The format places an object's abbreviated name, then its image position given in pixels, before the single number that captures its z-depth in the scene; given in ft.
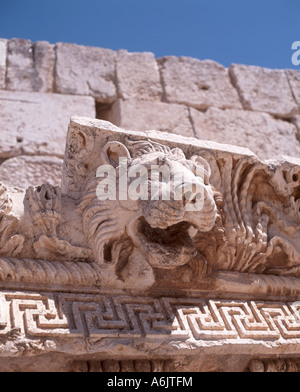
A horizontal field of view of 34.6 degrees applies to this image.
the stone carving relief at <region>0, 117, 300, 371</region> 6.65
